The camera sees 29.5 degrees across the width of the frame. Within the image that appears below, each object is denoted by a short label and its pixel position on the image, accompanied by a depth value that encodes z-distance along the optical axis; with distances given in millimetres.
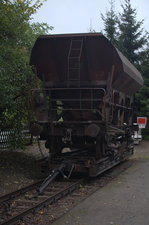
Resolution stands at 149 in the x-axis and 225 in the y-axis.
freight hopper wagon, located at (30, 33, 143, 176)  8945
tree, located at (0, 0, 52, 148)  9062
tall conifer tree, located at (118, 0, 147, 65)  25703
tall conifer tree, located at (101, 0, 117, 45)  28219
